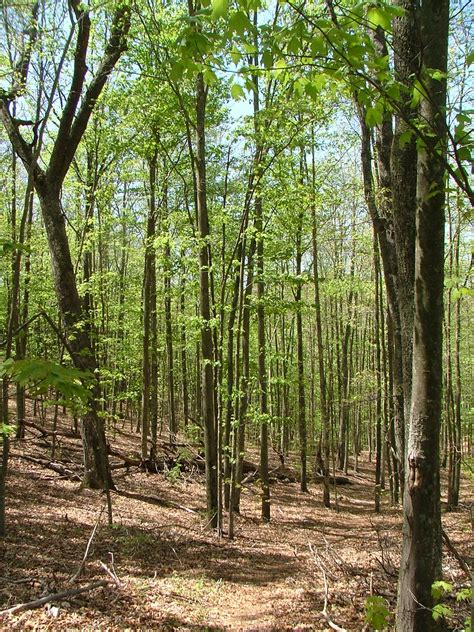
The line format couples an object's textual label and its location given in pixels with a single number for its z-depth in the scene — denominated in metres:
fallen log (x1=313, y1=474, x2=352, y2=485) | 19.44
